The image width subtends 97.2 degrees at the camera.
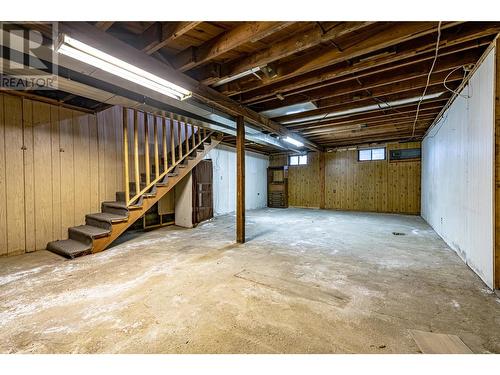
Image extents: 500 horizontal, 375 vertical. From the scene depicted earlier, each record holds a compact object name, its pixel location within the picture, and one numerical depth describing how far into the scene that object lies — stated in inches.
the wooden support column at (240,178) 160.6
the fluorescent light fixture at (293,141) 241.2
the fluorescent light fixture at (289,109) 160.5
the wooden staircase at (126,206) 136.9
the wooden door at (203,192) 224.4
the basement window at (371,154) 318.8
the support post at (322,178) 361.1
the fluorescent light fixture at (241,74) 111.0
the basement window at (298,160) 381.4
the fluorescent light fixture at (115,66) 78.3
